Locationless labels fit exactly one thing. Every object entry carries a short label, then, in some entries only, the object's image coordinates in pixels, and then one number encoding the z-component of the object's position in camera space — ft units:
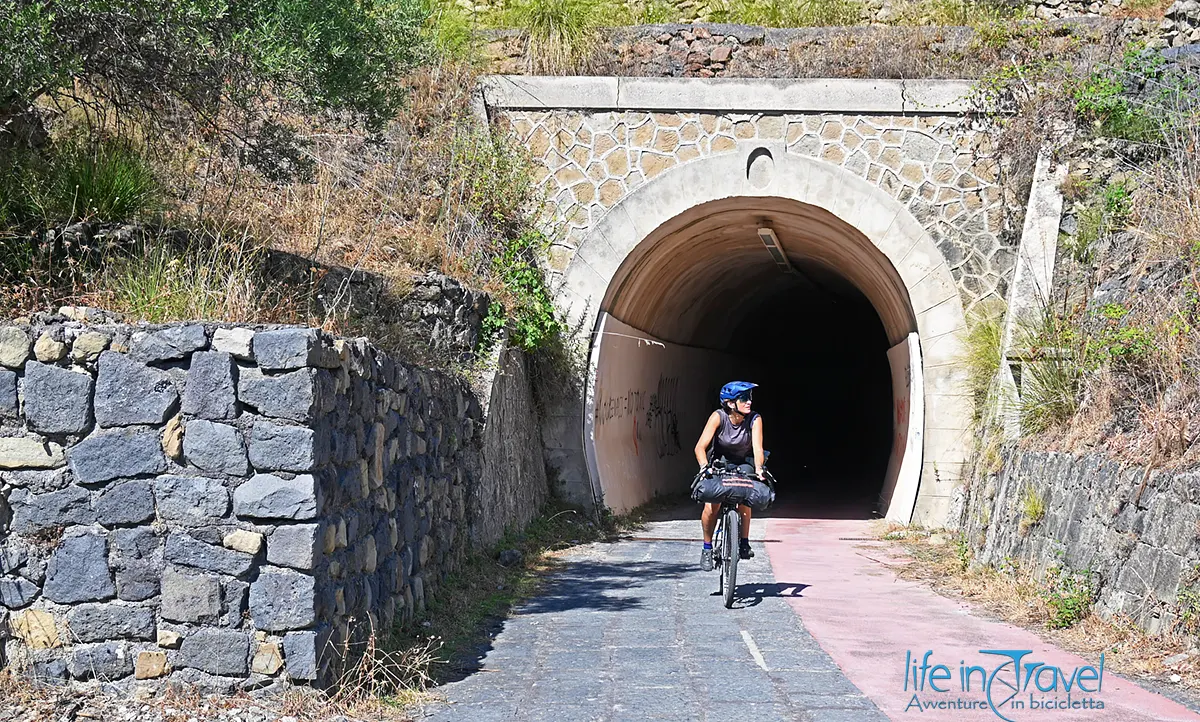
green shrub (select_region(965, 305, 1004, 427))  38.24
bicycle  26.17
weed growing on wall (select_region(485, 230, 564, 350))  39.27
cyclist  27.86
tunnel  43.70
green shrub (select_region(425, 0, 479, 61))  43.68
